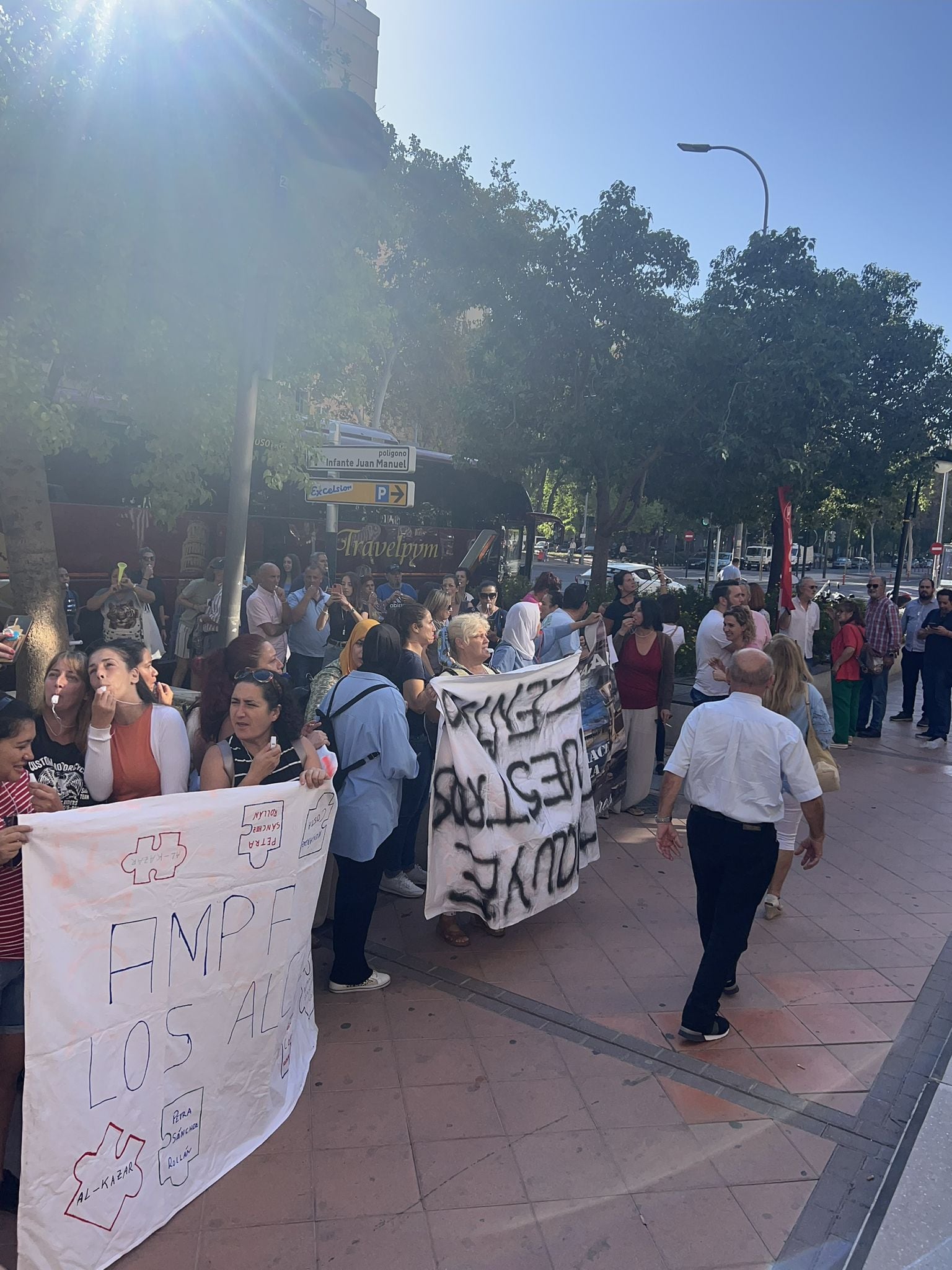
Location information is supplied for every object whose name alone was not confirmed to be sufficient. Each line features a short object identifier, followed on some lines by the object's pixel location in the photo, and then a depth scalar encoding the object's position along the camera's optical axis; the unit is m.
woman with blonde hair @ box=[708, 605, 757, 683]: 6.26
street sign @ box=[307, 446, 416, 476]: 8.67
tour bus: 12.39
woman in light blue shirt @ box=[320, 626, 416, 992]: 4.18
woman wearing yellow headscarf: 4.70
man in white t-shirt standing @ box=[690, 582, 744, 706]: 7.27
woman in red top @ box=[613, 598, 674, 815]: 7.16
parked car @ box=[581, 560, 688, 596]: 23.62
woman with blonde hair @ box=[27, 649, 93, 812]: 3.29
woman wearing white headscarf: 6.71
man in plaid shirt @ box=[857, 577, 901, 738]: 10.64
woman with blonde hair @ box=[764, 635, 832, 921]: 5.33
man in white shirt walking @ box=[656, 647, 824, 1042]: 3.97
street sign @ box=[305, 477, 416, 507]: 9.08
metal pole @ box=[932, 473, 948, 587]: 39.00
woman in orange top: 3.32
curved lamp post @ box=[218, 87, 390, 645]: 5.84
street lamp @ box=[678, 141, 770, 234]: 17.78
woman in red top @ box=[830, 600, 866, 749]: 9.84
